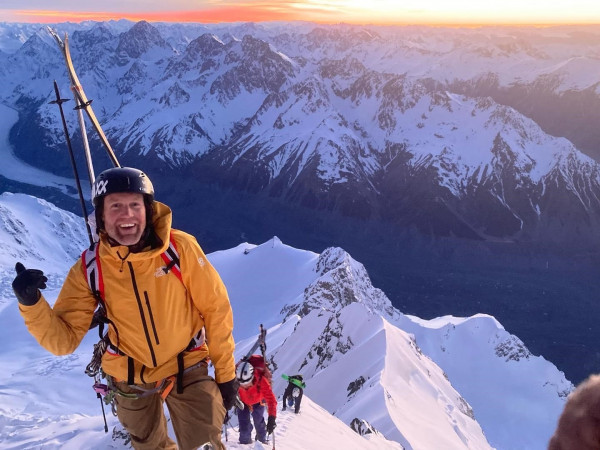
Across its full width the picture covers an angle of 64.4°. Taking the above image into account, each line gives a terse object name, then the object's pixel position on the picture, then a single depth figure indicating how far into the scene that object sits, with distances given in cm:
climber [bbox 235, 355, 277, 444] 1238
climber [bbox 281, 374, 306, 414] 1698
